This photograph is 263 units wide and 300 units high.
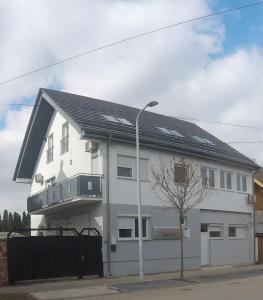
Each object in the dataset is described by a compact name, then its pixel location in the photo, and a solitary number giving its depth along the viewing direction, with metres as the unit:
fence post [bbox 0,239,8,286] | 20.75
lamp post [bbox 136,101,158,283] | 21.27
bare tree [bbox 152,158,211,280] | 26.52
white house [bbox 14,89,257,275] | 25.05
